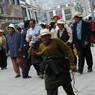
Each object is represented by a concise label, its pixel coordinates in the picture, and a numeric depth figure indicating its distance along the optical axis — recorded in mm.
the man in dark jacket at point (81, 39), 12133
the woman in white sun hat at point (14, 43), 13258
